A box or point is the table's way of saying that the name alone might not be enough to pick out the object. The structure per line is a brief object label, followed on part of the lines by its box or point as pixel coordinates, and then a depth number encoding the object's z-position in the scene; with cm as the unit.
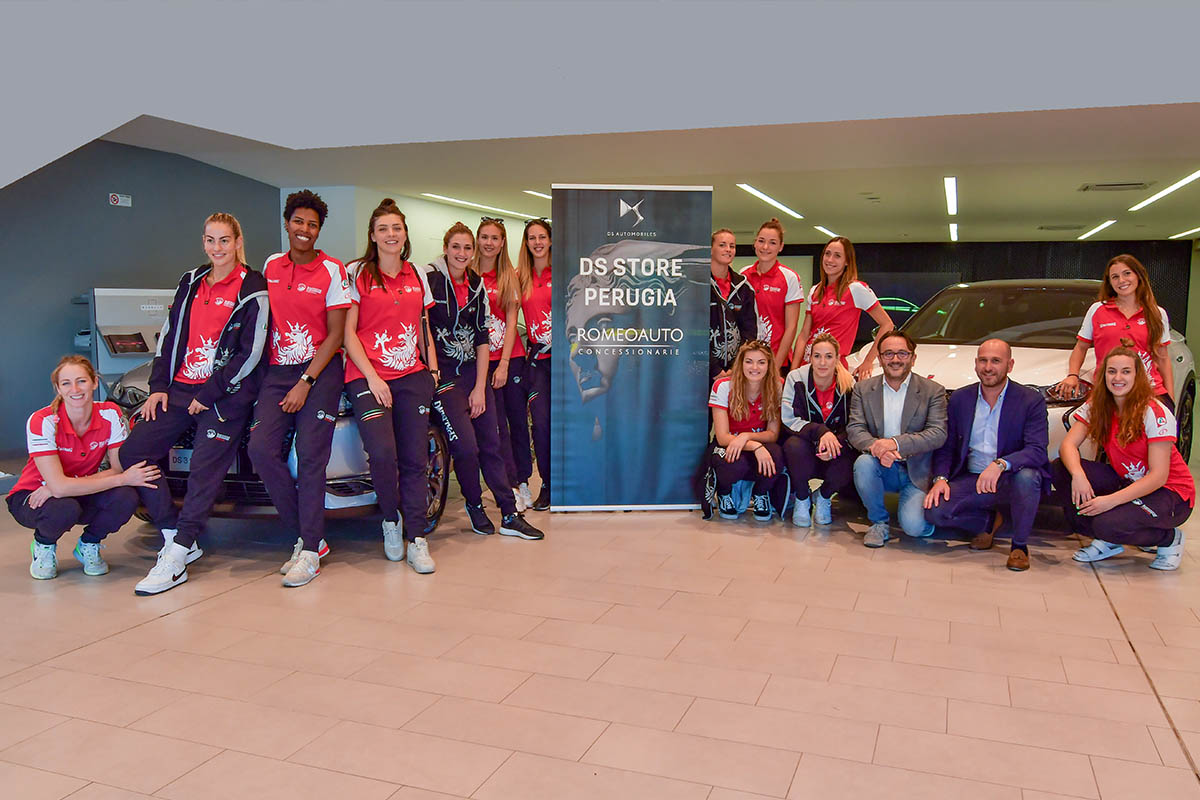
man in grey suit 441
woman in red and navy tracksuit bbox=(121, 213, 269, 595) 388
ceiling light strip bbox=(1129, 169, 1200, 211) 1081
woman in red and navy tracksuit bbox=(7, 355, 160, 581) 379
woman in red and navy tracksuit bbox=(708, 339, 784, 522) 480
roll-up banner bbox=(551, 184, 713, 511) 504
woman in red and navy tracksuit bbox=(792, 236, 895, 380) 525
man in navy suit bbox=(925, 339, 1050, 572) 415
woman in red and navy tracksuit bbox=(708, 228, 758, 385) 538
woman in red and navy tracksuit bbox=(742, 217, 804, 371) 542
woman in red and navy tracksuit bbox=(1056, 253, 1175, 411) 459
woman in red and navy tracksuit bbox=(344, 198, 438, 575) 401
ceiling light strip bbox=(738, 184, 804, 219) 1202
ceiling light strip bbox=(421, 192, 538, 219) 1363
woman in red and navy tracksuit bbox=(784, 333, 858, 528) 471
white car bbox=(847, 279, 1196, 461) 486
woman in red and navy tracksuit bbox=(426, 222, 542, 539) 453
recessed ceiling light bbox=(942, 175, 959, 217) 1111
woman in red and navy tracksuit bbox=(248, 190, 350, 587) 390
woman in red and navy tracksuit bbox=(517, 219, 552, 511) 526
